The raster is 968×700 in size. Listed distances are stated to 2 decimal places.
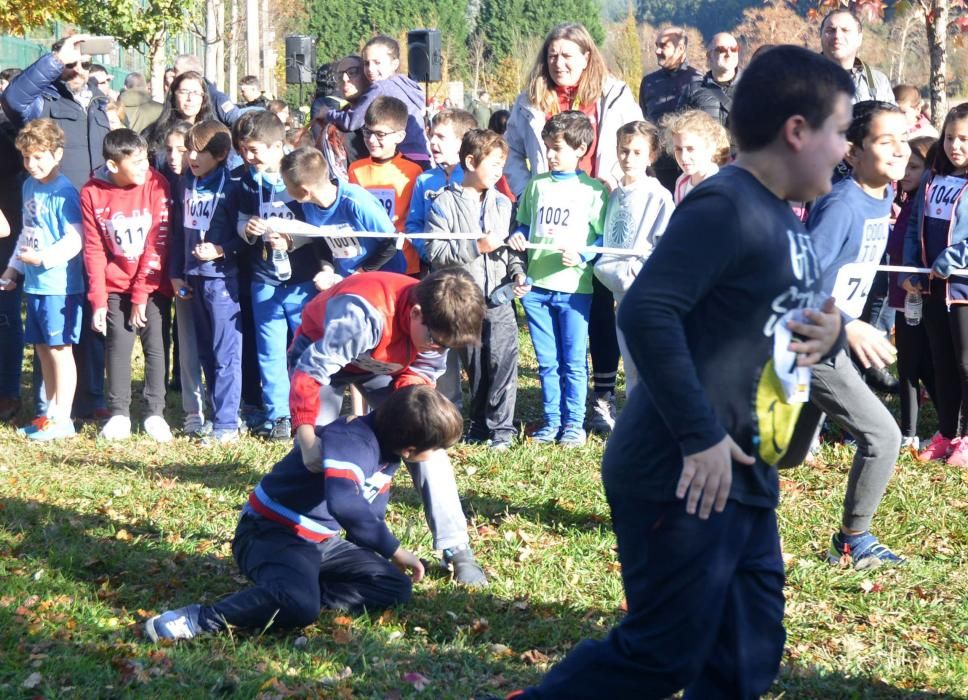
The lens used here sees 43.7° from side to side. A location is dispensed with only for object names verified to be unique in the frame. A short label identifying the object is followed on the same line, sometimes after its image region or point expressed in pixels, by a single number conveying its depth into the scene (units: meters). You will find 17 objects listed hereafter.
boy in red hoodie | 8.13
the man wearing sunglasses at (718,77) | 8.89
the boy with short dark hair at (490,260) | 7.72
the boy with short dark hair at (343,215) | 7.61
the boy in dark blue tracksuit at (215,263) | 8.12
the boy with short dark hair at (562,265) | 7.70
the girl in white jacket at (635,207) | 7.33
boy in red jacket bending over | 4.72
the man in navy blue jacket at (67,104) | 8.57
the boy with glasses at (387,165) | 8.23
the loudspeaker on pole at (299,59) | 23.42
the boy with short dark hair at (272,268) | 8.00
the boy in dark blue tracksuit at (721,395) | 2.88
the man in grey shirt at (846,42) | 8.13
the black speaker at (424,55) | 16.70
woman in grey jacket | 8.15
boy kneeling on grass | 4.49
